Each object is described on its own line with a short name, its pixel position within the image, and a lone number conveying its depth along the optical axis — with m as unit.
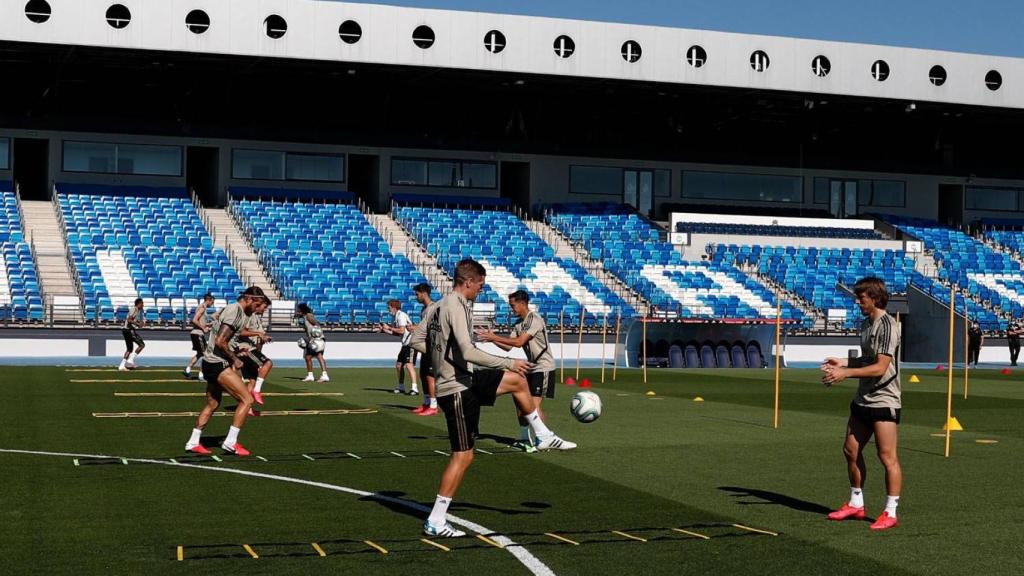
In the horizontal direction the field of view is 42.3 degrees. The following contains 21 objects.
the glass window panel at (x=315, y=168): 59.47
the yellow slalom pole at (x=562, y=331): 43.42
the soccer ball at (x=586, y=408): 16.80
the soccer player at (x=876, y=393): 11.20
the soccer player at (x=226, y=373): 16.23
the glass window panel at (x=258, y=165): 58.38
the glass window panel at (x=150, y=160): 57.19
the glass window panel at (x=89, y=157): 56.25
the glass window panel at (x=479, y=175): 62.31
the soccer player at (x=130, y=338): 35.22
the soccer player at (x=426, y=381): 21.59
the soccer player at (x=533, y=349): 17.31
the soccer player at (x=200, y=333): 30.52
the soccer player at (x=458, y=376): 10.62
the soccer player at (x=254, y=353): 17.69
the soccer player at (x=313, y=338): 31.25
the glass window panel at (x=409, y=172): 61.06
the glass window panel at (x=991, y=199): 70.19
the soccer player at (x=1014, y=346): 49.07
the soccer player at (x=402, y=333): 27.38
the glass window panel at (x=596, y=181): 63.69
